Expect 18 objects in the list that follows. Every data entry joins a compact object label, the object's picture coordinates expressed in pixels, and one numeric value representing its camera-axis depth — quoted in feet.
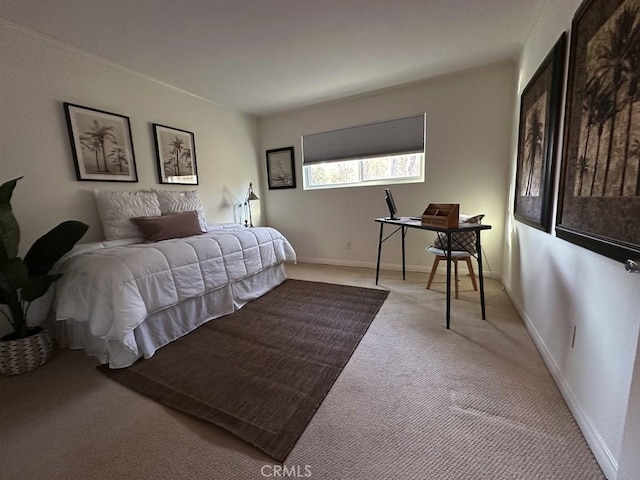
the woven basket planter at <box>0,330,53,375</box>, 5.33
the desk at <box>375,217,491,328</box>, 6.29
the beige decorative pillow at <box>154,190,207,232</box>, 9.25
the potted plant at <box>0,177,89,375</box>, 5.06
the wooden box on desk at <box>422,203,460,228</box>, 6.47
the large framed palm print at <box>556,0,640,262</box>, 2.83
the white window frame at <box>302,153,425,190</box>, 11.03
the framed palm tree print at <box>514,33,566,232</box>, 4.97
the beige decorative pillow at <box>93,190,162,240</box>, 7.75
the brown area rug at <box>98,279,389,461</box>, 4.13
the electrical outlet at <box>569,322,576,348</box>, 4.17
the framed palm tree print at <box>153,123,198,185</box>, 9.74
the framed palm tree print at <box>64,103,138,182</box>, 7.50
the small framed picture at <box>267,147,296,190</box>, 13.69
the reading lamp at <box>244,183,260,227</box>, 13.10
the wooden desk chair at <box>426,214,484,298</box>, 7.75
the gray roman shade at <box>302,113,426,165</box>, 10.78
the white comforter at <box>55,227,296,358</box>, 5.26
